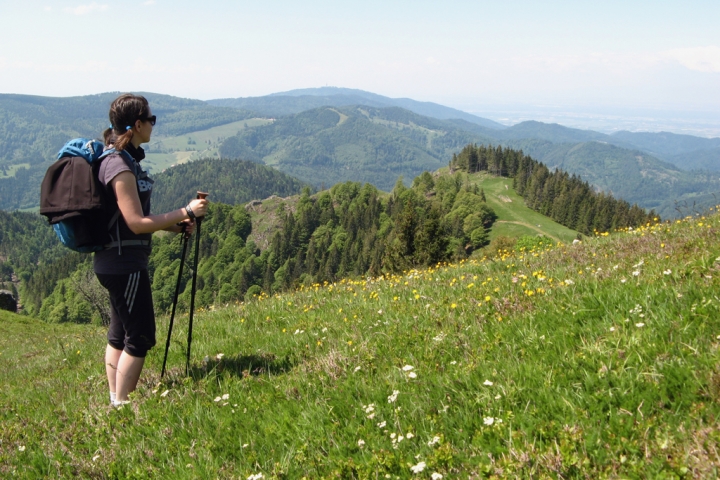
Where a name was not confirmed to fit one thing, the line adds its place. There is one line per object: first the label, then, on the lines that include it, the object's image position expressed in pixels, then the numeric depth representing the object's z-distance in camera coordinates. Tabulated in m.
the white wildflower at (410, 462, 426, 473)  2.67
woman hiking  4.69
